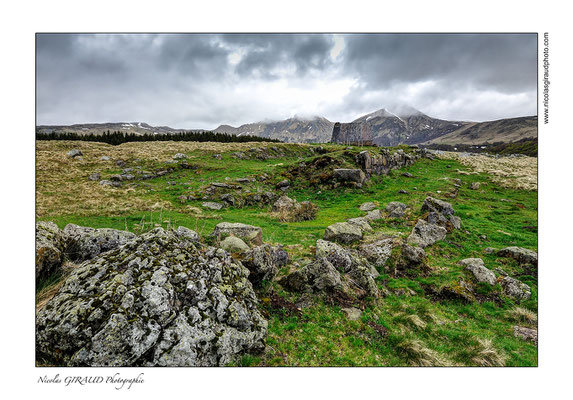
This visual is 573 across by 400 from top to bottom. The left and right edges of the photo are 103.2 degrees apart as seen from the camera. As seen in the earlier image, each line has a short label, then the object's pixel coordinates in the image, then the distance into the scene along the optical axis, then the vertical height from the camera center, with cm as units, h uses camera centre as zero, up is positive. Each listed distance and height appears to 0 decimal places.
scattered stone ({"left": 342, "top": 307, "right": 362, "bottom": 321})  824 -431
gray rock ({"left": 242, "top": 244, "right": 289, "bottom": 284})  900 -266
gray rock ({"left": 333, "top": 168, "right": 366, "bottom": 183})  3172 +322
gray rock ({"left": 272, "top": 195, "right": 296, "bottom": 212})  2449 -68
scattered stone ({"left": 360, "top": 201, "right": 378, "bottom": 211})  2400 -88
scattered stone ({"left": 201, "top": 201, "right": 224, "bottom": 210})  2467 -77
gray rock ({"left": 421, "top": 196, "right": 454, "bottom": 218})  1873 -78
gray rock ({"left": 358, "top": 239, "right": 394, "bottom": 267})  1289 -315
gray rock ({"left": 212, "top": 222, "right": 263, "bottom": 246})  1248 -197
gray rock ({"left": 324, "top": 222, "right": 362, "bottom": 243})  1509 -241
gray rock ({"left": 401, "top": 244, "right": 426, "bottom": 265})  1278 -325
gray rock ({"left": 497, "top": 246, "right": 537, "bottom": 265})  1313 -338
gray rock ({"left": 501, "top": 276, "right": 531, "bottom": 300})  1043 -426
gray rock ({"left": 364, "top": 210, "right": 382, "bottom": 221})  2027 -159
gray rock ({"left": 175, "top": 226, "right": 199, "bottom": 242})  970 -157
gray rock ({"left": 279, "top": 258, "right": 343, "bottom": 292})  935 -340
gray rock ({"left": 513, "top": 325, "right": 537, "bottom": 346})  818 -500
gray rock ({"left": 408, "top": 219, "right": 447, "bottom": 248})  1477 -247
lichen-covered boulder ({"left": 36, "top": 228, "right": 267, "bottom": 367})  493 -279
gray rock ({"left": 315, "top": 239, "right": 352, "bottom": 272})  1074 -279
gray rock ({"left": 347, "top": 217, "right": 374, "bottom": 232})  1712 -199
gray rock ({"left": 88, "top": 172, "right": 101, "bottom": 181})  3318 +313
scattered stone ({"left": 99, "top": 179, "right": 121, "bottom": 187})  3115 +209
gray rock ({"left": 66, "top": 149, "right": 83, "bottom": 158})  4400 +883
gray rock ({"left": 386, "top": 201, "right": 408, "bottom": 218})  2060 -109
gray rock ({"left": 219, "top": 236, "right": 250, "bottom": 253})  1037 -220
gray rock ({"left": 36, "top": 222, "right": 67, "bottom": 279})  688 -163
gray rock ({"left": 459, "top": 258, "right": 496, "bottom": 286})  1128 -375
